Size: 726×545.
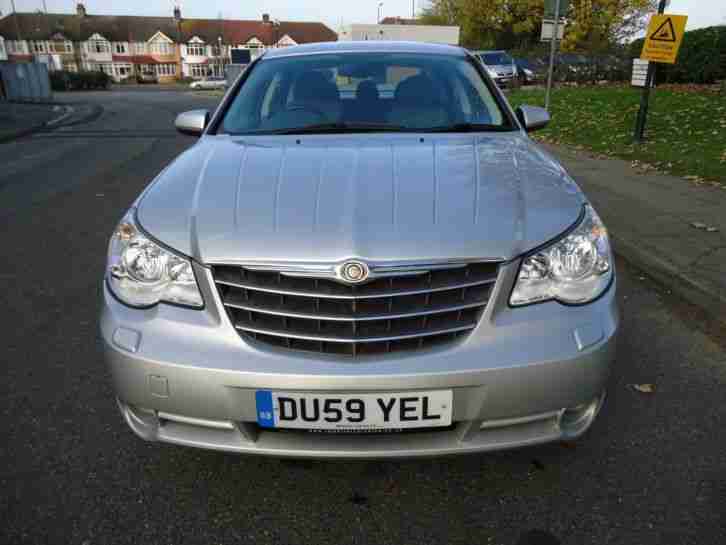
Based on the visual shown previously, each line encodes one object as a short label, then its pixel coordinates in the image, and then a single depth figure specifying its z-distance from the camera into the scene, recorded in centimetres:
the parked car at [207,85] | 5094
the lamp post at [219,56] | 7831
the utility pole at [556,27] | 1006
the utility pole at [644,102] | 856
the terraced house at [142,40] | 7575
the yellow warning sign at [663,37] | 823
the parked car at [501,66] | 2364
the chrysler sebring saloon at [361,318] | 179
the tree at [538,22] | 3359
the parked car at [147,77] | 7125
